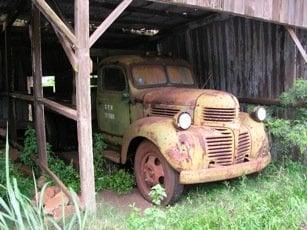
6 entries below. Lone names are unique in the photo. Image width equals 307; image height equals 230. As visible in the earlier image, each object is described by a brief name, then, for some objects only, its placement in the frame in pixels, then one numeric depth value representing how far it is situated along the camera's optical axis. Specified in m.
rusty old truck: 3.89
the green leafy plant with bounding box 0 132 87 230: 2.30
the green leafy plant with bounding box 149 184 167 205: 3.18
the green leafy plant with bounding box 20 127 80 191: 4.56
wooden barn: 3.45
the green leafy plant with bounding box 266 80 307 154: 4.54
